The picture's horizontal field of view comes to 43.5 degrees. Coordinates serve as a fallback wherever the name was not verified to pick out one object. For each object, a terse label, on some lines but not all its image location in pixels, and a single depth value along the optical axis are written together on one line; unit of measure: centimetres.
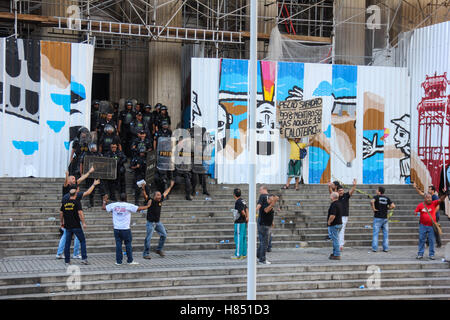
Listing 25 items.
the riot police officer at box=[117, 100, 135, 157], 1767
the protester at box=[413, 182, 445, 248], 1417
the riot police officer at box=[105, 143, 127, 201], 1547
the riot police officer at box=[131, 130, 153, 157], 1596
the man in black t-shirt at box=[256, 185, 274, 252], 1270
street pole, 898
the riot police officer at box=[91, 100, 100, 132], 1817
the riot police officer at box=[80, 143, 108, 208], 1515
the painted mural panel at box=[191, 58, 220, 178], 1773
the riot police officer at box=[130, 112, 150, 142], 1662
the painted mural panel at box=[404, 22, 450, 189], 1764
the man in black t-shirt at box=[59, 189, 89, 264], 1191
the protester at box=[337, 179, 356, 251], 1441
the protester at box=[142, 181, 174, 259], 1283
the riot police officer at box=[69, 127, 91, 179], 1571
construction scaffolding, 1862
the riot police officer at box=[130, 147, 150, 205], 1574
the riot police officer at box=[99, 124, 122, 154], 1583
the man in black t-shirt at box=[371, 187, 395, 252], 1409
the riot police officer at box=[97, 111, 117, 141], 1639
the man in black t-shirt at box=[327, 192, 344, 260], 1301
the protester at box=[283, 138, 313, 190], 1766
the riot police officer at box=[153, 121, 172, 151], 1670
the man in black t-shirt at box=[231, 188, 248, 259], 1311
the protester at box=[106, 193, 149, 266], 1197
